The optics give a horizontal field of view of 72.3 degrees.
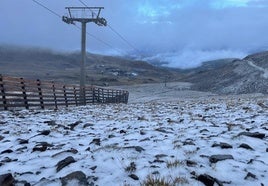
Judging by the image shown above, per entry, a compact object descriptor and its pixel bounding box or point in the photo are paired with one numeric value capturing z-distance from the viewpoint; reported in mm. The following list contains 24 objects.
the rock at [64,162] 2720
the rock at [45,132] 4417
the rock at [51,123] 5496
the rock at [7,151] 3414
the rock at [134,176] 2408
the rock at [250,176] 2384
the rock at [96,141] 3660
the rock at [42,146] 3437
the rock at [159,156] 2929
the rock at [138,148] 3186
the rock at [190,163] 2668
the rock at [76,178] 2349
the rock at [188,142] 3456
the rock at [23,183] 2419
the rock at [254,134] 3728
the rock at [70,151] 3127
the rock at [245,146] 3230
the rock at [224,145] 3265
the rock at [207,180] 2285
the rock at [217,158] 2792
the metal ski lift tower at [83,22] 19831
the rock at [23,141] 3874
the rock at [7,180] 2350
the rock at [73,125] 5108
